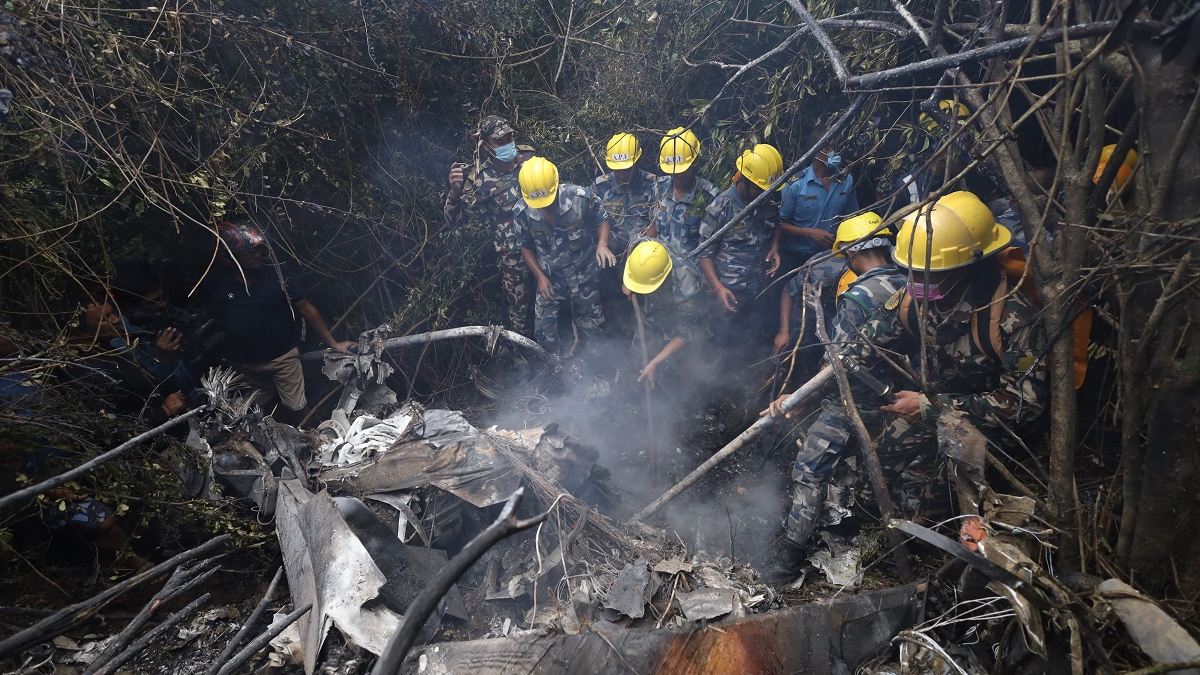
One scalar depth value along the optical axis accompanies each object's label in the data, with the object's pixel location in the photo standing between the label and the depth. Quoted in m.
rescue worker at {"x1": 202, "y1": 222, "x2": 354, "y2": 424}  4.64
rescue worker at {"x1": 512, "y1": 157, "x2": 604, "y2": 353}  5.50
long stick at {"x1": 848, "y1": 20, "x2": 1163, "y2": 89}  1.94
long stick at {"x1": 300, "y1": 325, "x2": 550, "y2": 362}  5.39
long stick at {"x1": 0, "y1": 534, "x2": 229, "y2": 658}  1.38
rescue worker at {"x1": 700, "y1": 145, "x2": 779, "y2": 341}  4.90
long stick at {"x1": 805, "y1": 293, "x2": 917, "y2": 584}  3.12
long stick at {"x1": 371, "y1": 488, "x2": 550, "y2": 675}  1.30
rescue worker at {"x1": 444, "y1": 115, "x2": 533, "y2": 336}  5.74
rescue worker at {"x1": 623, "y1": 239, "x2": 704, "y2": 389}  4.74
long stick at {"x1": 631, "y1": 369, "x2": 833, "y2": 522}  3.51
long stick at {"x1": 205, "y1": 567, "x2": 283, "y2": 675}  2.08
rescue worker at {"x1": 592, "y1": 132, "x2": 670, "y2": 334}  5.66
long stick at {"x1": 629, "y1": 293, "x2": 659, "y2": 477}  4.96
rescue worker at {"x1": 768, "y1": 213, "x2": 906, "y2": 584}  3.64
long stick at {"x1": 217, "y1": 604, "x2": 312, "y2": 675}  1.99
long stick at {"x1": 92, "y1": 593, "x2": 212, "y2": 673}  1.78
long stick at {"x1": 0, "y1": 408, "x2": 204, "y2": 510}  1.54
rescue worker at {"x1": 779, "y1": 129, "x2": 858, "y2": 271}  4.99
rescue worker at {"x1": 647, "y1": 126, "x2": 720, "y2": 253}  5.16
